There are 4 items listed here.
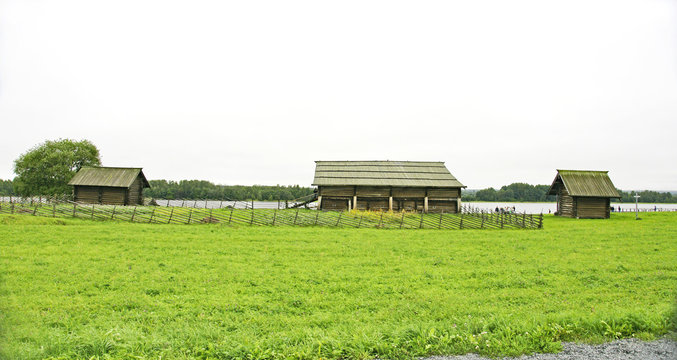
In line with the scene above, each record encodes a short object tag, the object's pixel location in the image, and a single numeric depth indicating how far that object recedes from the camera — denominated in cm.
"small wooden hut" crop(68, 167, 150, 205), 3738
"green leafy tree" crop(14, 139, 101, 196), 4809
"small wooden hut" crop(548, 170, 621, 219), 3616
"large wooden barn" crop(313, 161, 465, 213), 3703
